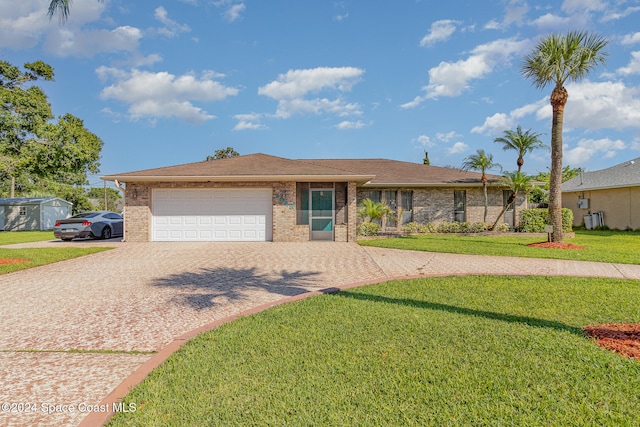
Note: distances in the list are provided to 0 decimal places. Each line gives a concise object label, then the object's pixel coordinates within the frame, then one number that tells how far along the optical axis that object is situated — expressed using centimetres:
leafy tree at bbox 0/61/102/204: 2109
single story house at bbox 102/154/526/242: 1496
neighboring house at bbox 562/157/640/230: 1997
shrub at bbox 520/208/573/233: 1831
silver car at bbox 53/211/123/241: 1639
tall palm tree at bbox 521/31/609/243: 1234
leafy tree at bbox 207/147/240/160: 4722
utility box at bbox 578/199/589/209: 2306
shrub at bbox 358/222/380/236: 1727
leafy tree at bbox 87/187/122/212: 4851
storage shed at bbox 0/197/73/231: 2902
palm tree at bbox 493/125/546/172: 1828
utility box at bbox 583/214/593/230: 2227
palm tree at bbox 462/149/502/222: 1808
